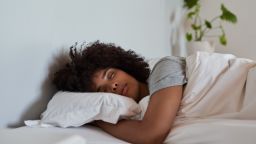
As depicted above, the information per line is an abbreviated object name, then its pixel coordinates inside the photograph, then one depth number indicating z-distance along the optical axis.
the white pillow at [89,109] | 1.07
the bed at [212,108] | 0.85
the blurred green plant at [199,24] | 2.39
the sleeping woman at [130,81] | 1.00
